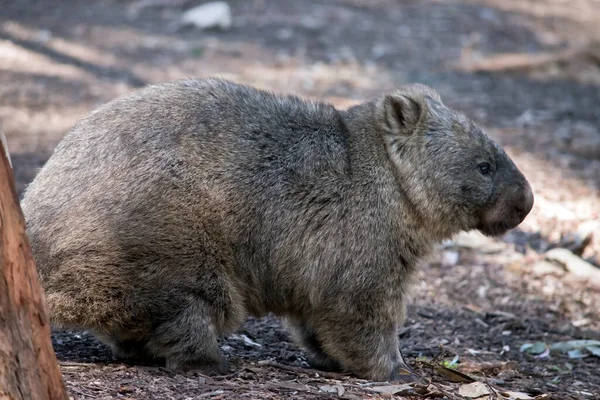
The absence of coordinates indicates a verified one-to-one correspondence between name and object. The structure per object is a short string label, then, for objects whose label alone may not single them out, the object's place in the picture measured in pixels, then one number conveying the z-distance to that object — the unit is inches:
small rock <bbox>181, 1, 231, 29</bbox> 1176.2
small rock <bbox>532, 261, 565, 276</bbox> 618.5
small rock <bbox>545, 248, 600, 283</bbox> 614.5
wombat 379.6
